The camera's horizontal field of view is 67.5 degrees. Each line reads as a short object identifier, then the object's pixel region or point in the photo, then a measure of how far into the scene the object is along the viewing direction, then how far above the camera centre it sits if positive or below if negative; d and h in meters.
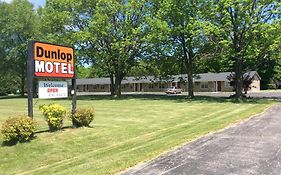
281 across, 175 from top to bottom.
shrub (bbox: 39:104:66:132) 7.51 -0.91
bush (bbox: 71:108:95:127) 8.25 -1.13
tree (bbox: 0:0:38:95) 32.28 +9.15
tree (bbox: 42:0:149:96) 22.89 +6.69
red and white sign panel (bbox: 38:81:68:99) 7.63 +0.00
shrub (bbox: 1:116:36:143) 6.58 -1.27
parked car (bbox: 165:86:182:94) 35.68 -0.54
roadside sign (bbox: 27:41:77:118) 7.28 +0.88
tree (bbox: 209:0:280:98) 18.01 +5.79
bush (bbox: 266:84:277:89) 42.38 +0.15
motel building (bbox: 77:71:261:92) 38.89 +0.74
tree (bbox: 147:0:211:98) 19.53 +5.97
